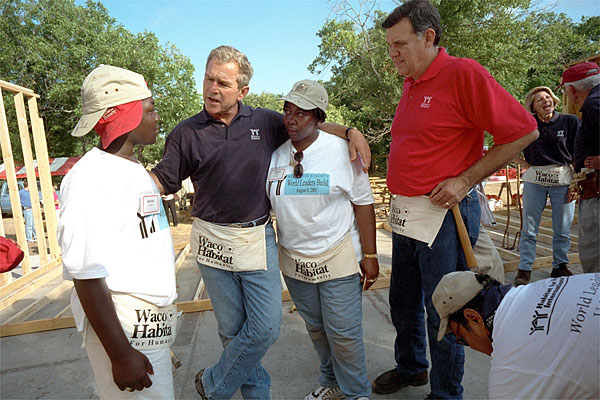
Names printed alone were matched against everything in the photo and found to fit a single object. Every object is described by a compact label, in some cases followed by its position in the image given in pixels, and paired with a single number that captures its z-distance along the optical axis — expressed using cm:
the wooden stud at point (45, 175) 617
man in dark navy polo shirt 214
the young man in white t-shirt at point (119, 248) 134
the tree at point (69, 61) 1864
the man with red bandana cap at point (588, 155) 302
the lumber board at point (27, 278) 516
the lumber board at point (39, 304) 423
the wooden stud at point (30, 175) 568
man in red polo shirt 200
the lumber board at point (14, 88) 509
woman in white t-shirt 218
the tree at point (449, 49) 1158
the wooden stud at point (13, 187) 540
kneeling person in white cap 127
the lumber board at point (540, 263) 487
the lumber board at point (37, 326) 378
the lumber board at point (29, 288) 480
